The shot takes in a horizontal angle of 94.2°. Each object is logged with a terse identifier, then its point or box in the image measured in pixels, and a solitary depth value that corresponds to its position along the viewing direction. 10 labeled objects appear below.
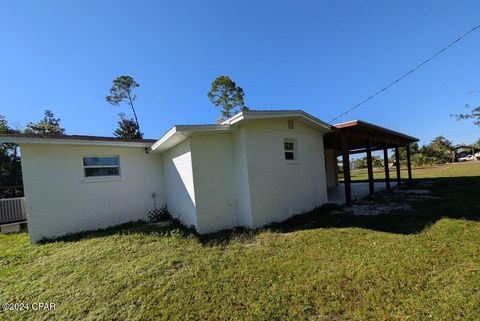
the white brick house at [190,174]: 6.62
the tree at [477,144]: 45.76
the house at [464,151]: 44.83
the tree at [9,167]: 16.64
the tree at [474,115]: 11.48
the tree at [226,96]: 23.97
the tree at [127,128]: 26.30
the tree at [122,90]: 24.80
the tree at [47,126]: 20.41
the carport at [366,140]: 8.69
